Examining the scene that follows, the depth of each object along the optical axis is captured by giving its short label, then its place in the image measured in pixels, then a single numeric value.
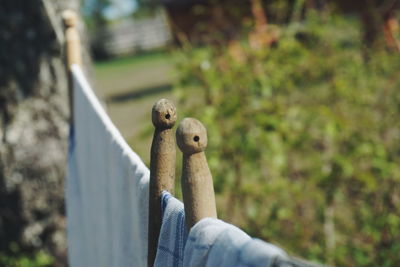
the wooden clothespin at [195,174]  0.48
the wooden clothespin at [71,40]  1.07
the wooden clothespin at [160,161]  0.54
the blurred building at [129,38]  21.86
